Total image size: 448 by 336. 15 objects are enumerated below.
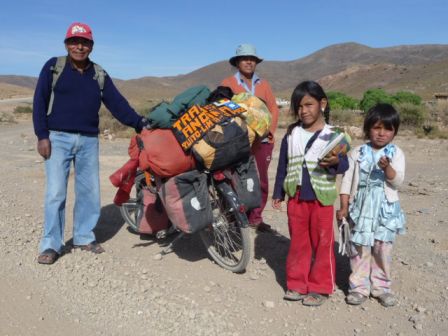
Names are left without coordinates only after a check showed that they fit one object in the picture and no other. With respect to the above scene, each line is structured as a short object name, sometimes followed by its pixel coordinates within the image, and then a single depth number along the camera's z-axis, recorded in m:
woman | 4.84
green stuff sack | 3.92
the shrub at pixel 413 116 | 16.87
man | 4.09
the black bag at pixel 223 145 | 3.70
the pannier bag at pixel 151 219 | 4.70
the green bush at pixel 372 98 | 24.53
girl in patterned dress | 3.36
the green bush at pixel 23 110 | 28.42
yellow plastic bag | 3.94
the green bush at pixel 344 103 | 26.28
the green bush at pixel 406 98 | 24.06
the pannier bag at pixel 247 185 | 3.96
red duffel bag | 3.80
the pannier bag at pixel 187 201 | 3.77
